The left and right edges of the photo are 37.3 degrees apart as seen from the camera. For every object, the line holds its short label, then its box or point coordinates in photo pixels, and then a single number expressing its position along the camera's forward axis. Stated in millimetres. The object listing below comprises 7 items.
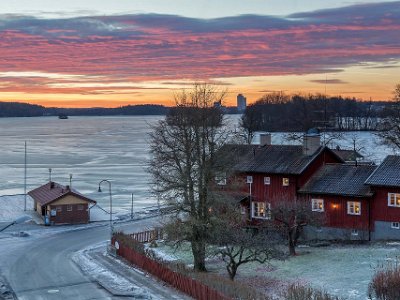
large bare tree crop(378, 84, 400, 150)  75375
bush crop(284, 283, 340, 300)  23984
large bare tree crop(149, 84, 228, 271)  35750
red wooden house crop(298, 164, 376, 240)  42656
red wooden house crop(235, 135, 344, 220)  46062
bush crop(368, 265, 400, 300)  25125
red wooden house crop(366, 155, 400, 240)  41469
